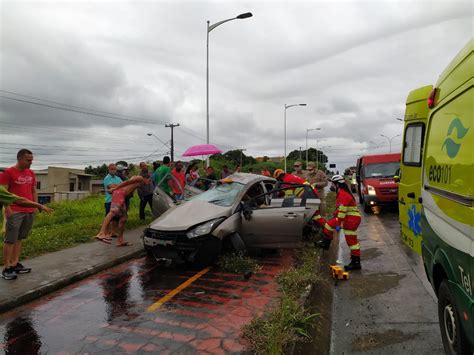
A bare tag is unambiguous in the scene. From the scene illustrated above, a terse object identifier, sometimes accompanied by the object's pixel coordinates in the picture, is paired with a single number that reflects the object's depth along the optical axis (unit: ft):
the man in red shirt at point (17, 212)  17.92
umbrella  42.50
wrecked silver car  19.33
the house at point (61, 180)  207.34
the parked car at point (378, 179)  42.52
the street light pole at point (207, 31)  48.98
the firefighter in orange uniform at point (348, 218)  21.01
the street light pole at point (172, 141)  161.58
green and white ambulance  7.88
